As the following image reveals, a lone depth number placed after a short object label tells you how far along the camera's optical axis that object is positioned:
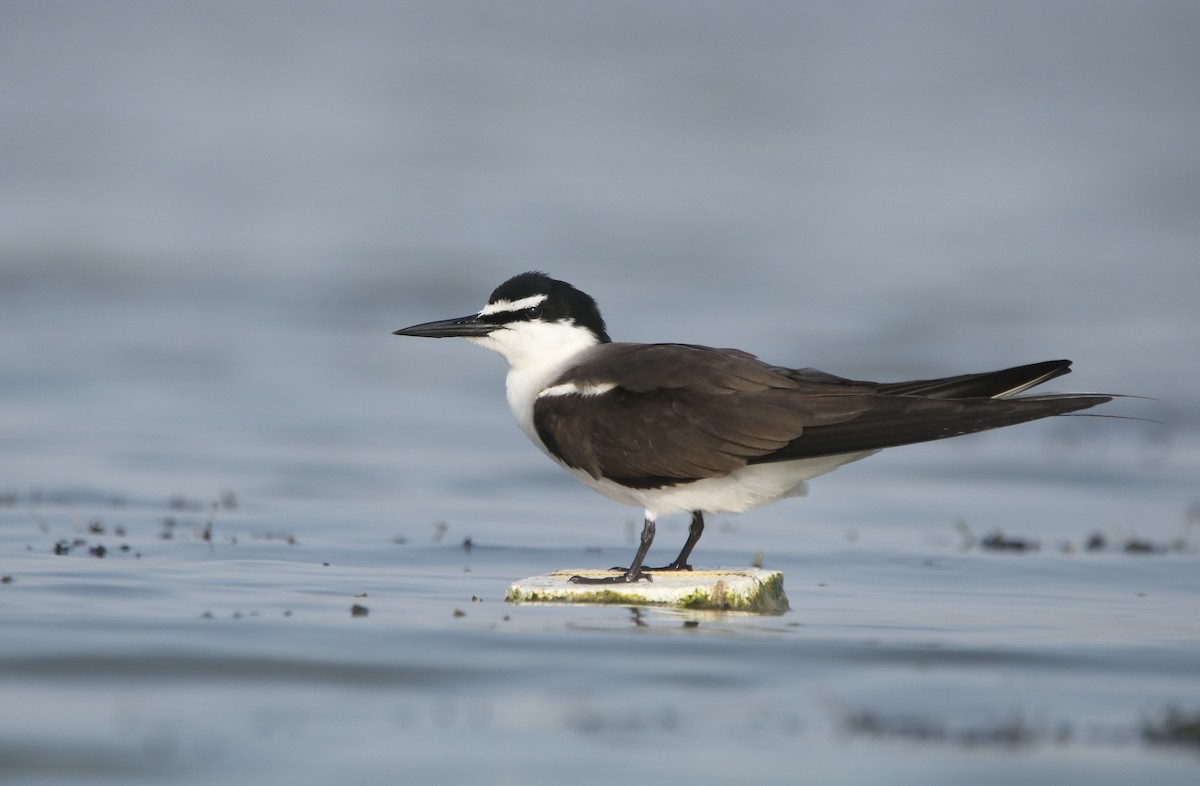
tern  14.91
